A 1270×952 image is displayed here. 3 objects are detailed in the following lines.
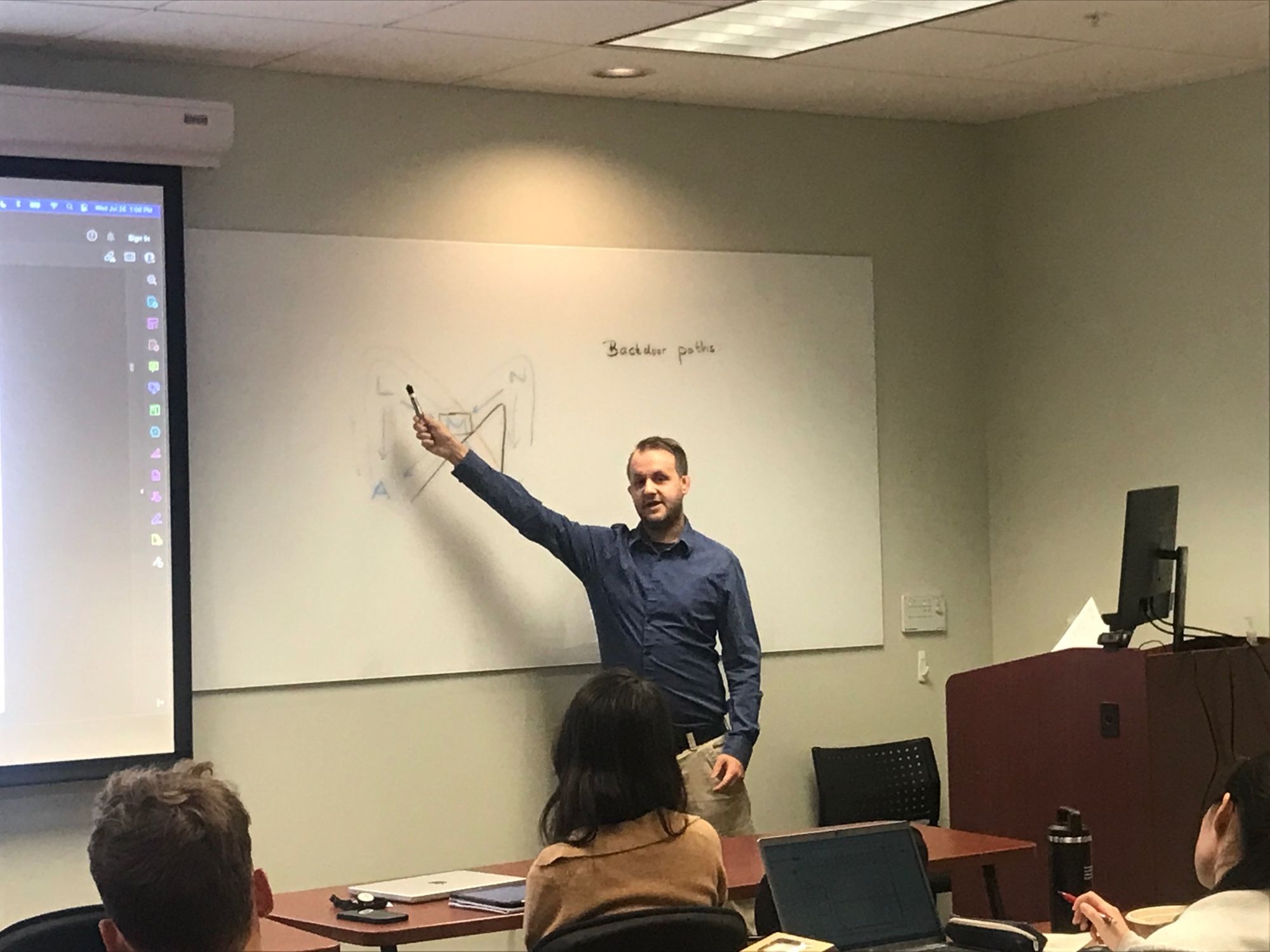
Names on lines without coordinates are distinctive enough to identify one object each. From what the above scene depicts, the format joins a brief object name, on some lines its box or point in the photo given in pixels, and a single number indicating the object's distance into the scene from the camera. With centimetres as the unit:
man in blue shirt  494
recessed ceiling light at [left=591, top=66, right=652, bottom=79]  499
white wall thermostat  596
